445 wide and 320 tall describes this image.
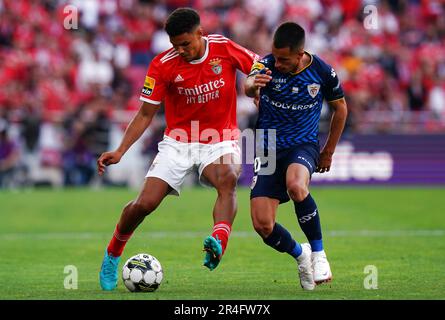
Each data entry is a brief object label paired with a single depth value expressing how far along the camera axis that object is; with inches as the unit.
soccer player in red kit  714.8
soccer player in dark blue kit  695.1
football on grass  693.9
